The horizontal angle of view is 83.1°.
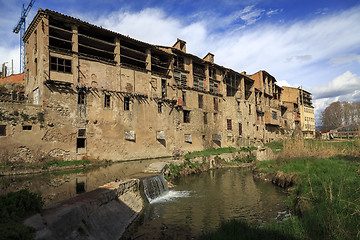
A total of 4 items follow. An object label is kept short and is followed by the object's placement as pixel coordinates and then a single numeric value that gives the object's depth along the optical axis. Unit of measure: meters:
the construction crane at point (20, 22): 43.78
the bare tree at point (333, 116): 71.12
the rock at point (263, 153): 22.67
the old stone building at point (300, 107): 54.62
